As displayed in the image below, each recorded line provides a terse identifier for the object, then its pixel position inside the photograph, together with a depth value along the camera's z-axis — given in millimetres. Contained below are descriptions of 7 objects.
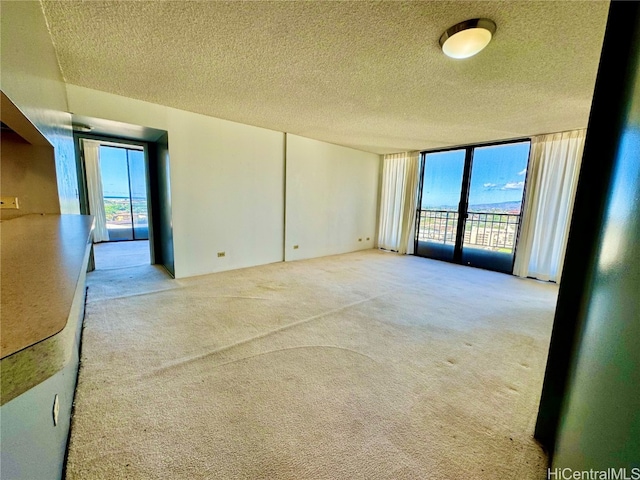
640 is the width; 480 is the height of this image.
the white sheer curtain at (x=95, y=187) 5801
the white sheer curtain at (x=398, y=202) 5801
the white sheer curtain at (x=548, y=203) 3855
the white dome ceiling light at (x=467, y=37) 1666
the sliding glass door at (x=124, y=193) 6410
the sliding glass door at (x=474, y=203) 4676
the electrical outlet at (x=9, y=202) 1765
